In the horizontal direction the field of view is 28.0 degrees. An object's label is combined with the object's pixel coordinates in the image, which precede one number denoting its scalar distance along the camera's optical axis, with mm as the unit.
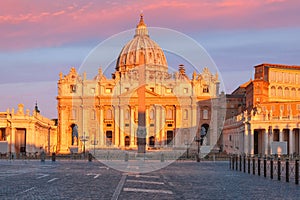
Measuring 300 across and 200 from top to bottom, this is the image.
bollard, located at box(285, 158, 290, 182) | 25709
